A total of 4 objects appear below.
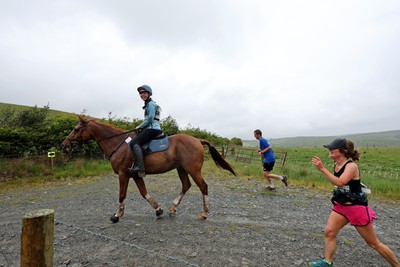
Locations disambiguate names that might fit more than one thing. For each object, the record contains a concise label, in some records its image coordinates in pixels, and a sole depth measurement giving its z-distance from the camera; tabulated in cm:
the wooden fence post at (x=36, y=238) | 196
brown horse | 528
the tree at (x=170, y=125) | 1887
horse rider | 512
